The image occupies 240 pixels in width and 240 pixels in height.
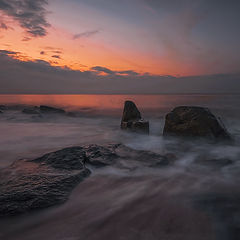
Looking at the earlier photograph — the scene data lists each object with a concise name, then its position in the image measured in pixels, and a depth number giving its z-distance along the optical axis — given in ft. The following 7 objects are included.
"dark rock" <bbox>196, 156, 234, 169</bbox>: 13.86
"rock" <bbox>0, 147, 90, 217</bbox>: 7.94
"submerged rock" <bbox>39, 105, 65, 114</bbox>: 57.33
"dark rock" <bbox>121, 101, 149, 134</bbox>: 26.81
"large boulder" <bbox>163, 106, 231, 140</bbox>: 20.85
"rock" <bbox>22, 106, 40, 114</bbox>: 54.11
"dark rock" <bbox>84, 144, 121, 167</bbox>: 13.44
